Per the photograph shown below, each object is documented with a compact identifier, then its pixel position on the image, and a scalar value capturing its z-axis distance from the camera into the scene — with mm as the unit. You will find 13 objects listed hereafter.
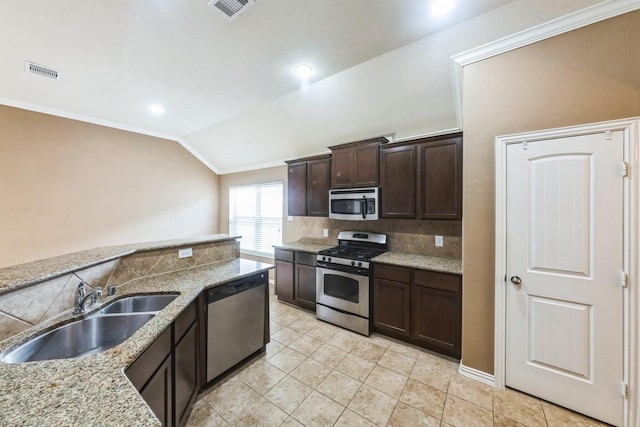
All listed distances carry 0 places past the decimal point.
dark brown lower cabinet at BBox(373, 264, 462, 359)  2445
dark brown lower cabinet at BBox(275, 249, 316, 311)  3580
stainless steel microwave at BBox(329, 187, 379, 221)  3227
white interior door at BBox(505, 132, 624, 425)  1699
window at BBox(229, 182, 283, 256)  5000
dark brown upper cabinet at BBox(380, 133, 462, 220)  2686
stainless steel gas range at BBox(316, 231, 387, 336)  2963
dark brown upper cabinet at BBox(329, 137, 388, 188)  3256
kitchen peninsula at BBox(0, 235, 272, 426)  736
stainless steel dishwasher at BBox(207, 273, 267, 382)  2055
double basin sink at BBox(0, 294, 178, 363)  1196
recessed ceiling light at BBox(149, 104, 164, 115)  3551
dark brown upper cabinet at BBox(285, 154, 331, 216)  3811
